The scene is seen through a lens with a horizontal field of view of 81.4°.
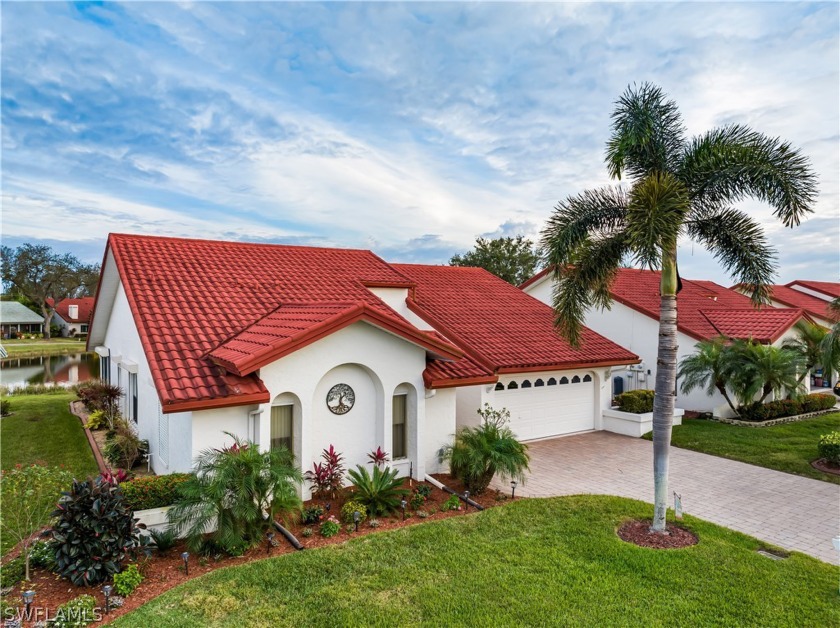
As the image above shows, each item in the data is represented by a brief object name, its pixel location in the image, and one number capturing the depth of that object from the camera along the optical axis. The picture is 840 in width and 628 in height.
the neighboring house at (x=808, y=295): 33.10
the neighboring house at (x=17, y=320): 68.94
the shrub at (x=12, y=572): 7.12
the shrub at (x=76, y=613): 6.05
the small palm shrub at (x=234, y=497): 7.78
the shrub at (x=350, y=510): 9.25
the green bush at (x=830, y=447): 13.03
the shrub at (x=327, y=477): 9.96
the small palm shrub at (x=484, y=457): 10.52
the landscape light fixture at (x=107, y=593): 6.40
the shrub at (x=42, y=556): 7.39
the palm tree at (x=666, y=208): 8.41
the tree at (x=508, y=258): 43.12
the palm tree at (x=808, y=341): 20.97
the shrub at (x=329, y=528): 8.68
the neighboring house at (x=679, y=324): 21.02
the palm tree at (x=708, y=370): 18.88
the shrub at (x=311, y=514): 9.14
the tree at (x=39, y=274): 73.19
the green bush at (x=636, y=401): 17.53
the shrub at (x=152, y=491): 8.02
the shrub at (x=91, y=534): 6.95
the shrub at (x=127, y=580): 6.80
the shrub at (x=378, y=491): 9.67
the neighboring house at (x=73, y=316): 72.81
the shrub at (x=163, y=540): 7.98
